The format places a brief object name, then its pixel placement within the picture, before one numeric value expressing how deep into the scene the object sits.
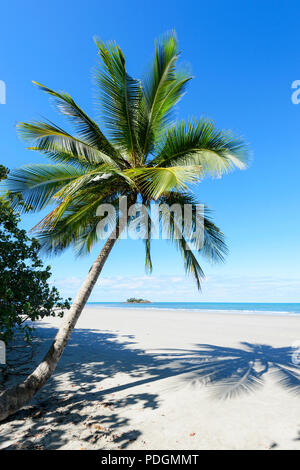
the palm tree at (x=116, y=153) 4.97
